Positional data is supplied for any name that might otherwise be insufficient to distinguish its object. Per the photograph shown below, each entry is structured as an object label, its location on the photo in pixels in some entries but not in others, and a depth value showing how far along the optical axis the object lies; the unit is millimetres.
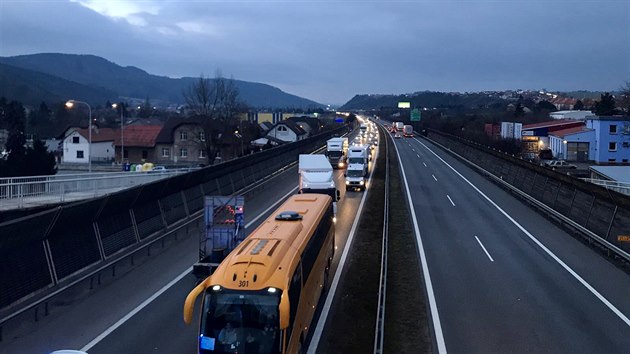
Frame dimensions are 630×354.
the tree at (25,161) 39625
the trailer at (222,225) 19141
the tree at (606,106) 86438
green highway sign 140025
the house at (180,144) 68062
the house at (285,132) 105394
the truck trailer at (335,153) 55250
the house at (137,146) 68812
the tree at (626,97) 60931
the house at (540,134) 79438
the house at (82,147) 64562
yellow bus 9766
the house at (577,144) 69312
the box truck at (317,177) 33438
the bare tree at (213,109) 65000
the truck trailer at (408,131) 115875
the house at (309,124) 129500
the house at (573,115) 115375
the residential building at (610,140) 66062
